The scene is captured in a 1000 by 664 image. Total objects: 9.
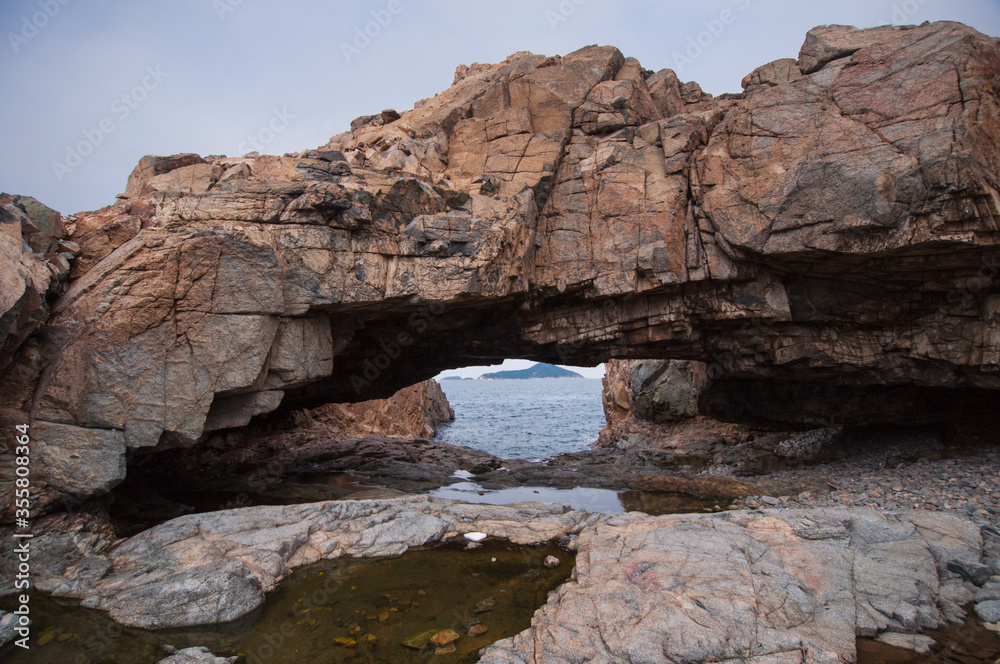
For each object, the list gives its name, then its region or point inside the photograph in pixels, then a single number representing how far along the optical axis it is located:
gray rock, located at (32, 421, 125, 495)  10.36
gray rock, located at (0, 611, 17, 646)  7.48
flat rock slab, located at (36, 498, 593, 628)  8.40
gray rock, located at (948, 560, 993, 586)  8.89
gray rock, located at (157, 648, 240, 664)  6.96
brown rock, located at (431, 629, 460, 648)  7.37
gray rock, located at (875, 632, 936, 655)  7.30
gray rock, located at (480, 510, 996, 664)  7.02
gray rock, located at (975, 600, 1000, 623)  7.99
